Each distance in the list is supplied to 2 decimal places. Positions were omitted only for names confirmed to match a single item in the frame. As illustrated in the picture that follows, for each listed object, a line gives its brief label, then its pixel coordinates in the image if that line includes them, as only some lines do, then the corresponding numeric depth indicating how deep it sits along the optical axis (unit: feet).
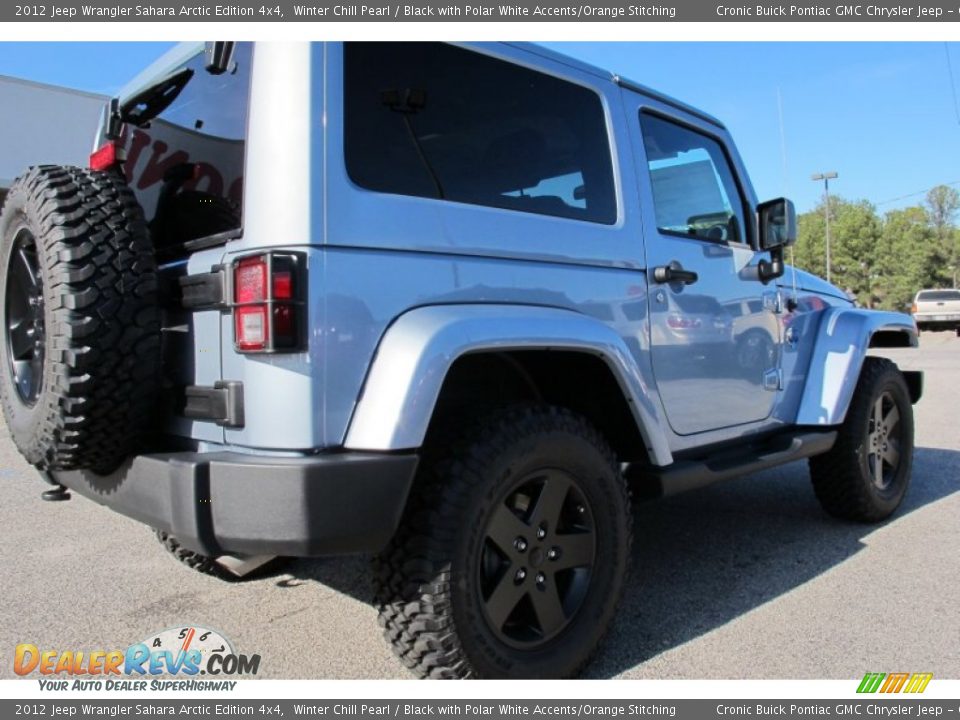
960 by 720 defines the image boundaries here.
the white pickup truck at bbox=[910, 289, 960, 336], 81.35
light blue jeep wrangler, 6.33
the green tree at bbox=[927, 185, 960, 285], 178.70
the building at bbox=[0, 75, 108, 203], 40.70
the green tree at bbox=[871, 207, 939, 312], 162.09
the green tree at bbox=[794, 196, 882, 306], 169.17
